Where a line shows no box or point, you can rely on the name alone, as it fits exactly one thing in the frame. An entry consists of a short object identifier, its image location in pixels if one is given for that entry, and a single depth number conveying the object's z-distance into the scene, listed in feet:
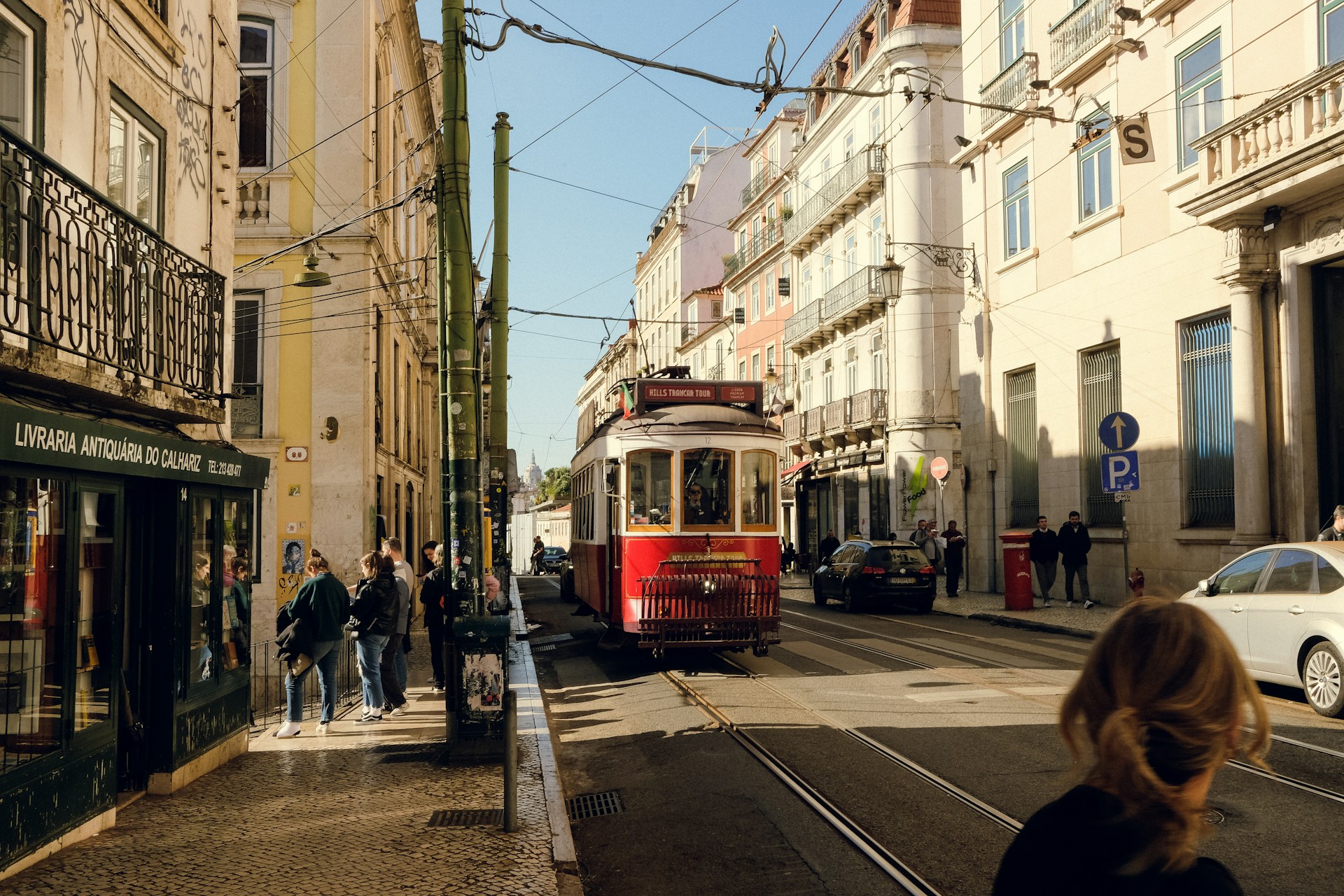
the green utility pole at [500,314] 54.95
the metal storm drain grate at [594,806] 26.55
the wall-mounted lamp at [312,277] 52.29
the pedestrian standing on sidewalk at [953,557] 93.35
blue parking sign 59.36
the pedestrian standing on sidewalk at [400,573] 41.65
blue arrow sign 59.06
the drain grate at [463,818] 24.26
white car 33.91
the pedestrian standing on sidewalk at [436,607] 43.93
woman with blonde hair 6.63
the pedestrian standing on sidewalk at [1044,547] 79.00
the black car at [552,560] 200.37
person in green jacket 35.60
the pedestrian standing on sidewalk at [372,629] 37.88
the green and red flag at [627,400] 52.60
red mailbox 76.43
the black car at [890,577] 81.41
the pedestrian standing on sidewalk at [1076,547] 76.79
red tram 47.60
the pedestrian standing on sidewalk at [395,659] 39.09
